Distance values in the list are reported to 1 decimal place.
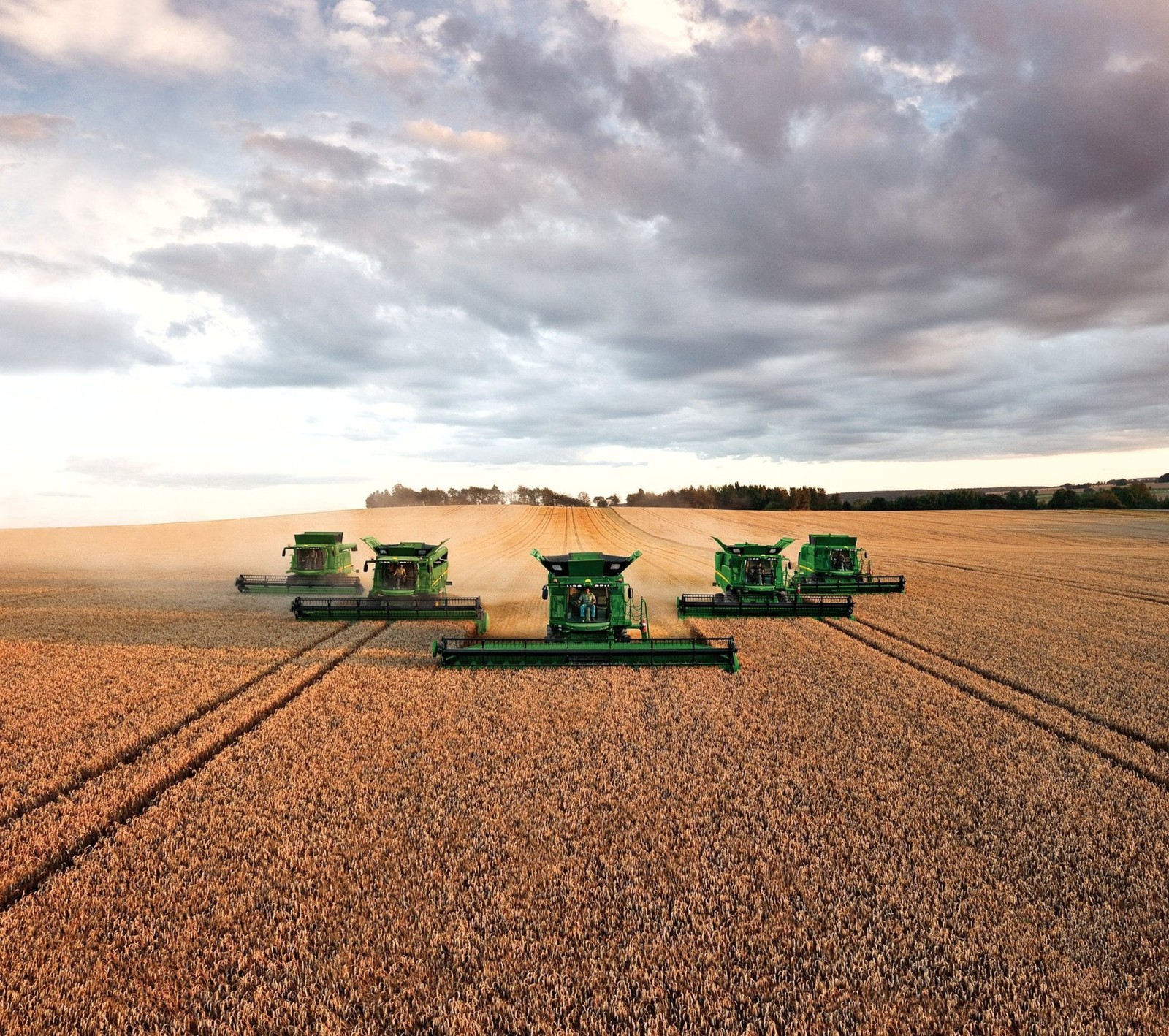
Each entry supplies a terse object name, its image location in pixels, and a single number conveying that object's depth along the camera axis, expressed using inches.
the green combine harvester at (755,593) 917.2
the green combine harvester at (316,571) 1112.8
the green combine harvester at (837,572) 1118.4
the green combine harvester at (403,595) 895.1
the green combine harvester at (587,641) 638.5
